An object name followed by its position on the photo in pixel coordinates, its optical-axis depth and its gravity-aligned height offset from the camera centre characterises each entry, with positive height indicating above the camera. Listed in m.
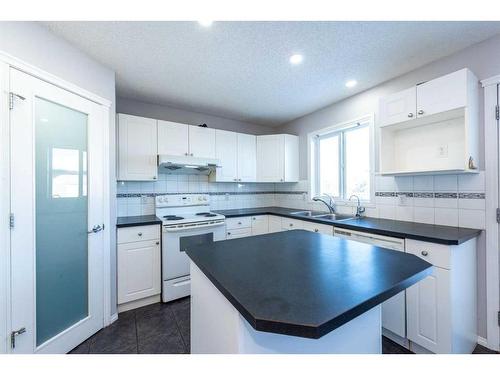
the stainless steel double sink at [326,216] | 2.81 -0.37
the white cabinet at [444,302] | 1.51 -0.83
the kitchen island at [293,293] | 0.64 -0.35
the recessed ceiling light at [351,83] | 2.44 +1.17
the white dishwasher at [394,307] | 1.73 -0.97
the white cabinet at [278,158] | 3.61 +0.50
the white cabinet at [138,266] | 2.29 -0.82
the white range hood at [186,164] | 2.72 +0.33
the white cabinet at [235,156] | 3.38 +0.52
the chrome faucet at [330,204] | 3.07 -0.22
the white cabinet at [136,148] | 2.63 +0.51
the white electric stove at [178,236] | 2.49 -0.57
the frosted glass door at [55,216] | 1.45 -0.19
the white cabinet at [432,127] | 1.73 +0.57
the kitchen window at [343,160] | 2.80 +0.39
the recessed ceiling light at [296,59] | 1.98 +1.18
